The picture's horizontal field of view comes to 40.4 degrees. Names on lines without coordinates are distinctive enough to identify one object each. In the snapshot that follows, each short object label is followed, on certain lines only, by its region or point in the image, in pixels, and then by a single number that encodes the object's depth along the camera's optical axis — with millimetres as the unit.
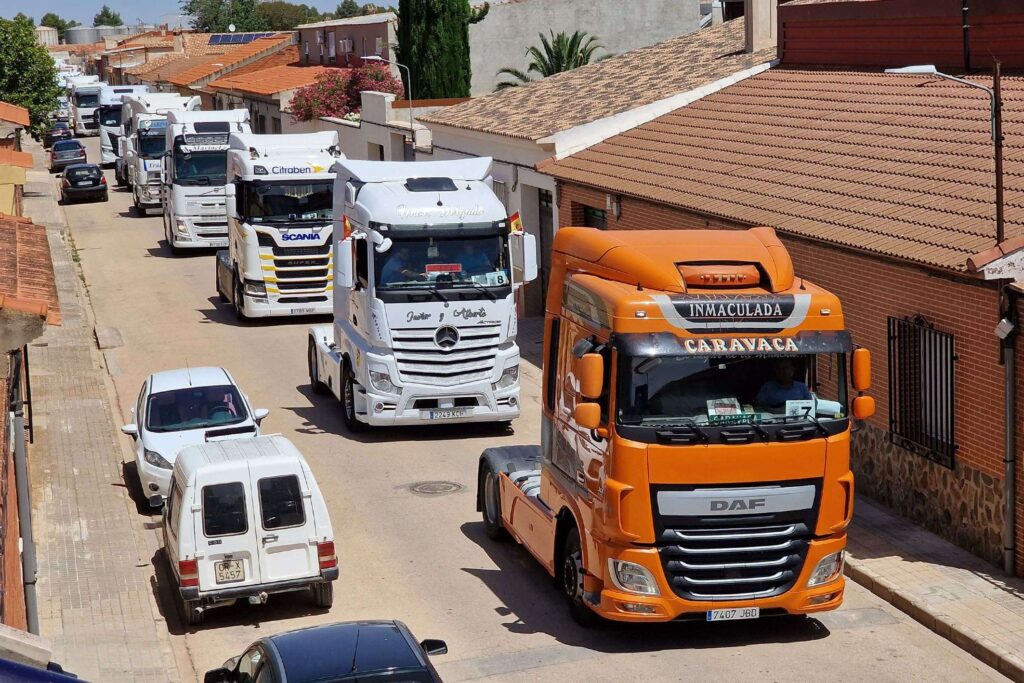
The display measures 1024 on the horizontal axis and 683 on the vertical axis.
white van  13516
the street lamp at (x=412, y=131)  40281
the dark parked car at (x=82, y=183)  53219
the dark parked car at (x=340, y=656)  9094
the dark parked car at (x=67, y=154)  61962
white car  17266
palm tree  47812
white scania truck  29578
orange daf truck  11883
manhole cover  18438
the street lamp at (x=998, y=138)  14172
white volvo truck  38531
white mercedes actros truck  20391
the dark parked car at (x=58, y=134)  74062
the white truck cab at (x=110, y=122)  66438
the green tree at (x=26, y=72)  58219
